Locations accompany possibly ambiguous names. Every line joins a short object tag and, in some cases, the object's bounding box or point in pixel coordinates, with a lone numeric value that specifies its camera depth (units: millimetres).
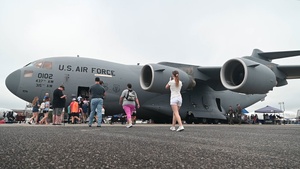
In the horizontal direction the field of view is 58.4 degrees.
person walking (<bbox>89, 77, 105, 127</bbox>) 7020
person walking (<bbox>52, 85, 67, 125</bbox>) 8367
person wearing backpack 7008
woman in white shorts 5531
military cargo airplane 10172
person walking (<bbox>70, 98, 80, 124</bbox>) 9755
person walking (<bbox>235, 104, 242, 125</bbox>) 14103
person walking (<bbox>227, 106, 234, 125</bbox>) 14087
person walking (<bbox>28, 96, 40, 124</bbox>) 9781
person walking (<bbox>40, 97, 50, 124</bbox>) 9277
